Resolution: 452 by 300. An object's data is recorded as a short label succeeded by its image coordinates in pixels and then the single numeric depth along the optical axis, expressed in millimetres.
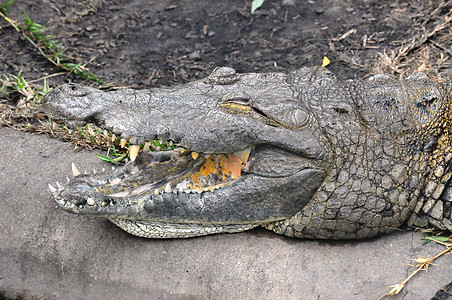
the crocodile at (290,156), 5785
